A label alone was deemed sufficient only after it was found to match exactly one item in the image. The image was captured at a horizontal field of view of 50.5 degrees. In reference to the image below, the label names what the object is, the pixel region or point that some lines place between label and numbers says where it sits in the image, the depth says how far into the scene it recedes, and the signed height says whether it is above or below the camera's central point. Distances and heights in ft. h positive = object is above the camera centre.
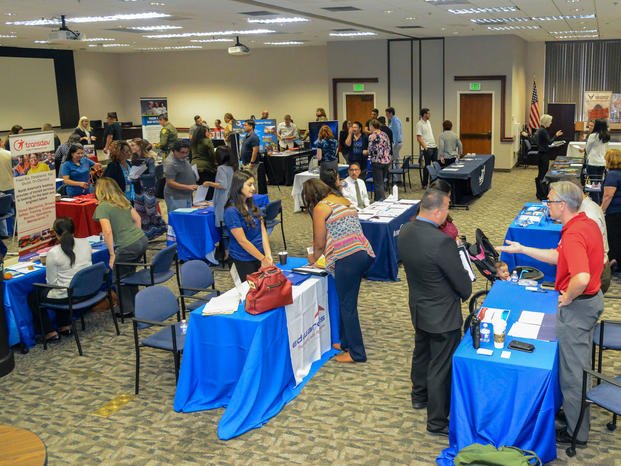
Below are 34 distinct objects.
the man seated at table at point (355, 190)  26.86 -3.26
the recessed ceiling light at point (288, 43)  55.21 +5.84
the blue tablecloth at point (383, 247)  24.35 -5.06
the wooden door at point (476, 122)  53.36 -1.42
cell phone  12.00 -4.38
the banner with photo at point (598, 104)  60.23 -0.32
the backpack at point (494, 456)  10.56 -5.68
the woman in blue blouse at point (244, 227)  17.49 -3.02
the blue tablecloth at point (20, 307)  18.61 -5.22
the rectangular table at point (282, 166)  46.93 -3.90
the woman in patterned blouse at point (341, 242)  15.99 -3.19
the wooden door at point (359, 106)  56.90 +0.21
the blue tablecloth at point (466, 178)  36.81 -4.14
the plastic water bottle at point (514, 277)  15.98 -4.19
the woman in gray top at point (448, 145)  40.98 -2.46
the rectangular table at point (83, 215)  28.60 -4.13
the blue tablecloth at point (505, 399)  11.49 -5.18
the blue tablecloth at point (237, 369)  14.19 -5.64
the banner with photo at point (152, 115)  56.08 +0.12
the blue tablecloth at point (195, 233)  26.61 -4.75
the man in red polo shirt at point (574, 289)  11.88 -3.38
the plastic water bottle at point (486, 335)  12.52 -4.33
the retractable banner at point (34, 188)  22.29 -2.33
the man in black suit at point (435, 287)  12.41 -3.43
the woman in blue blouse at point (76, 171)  30.68 -2.41
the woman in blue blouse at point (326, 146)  38.70 -2.09
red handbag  14.33 -3.88
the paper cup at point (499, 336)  12.17 -4.23
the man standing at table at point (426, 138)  44.73 -2.08
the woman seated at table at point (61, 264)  18.66 -4.08
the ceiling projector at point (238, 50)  41.45 +3.92
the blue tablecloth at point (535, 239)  22.16 -4.58
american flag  60.80 -1.03
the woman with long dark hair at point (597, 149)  33.04 -2.42
